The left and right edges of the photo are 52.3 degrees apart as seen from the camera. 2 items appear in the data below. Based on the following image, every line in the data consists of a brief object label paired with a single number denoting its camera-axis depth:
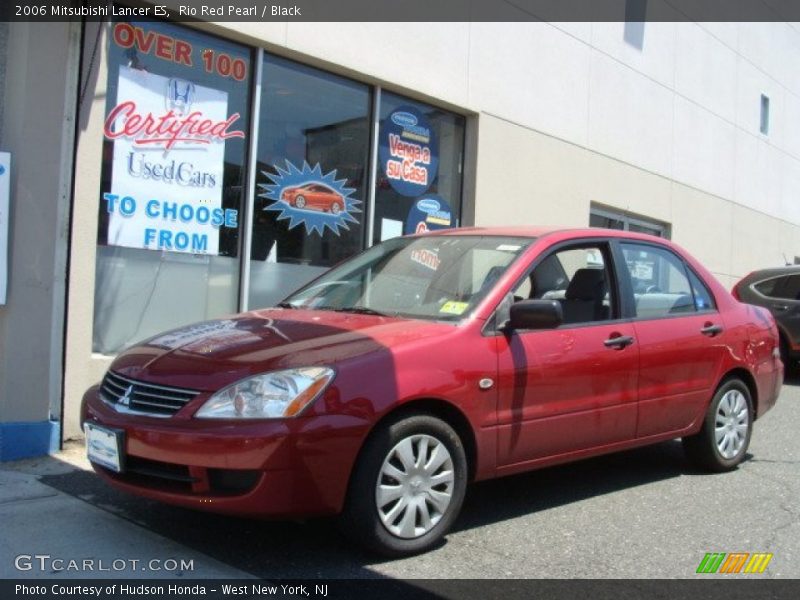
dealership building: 5.72
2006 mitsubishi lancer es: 3.57
